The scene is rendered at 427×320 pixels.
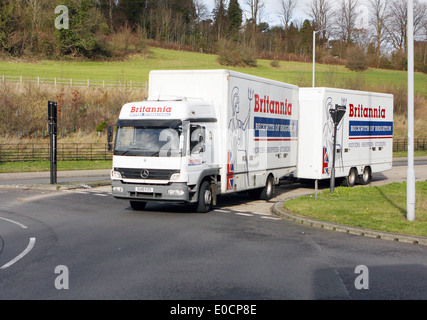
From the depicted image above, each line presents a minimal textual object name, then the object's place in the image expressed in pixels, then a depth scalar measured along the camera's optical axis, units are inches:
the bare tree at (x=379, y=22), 2765.7
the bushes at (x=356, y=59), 2775.6
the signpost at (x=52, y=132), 823.7
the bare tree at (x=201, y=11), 3966.5
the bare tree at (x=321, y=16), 3088.1
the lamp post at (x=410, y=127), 483.5
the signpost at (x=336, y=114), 692.1
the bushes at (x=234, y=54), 2748.5
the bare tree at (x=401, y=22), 2760.8
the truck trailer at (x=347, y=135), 795.4
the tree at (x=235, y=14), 3876.0
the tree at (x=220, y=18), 3745.1
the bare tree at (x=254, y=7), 3501.5
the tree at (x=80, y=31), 2650.1
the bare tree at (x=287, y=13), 3768.9
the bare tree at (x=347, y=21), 3000.5
